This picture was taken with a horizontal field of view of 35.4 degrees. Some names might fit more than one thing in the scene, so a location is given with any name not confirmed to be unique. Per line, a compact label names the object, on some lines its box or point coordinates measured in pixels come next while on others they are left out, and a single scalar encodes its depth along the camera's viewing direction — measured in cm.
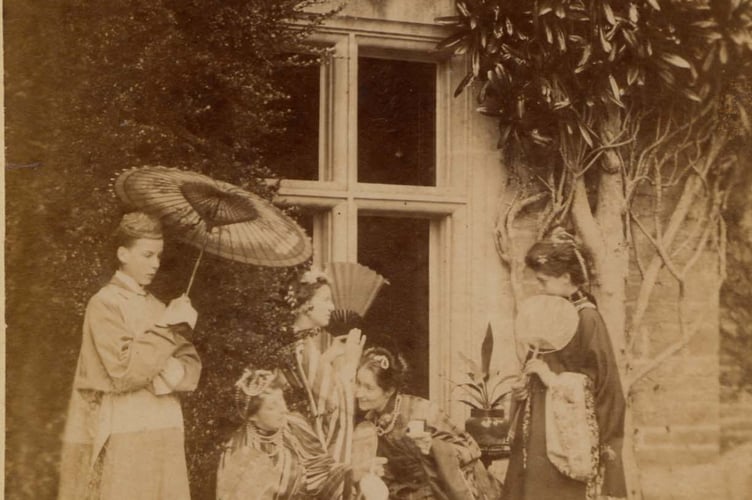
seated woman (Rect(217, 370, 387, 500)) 420
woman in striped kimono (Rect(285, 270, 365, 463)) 429
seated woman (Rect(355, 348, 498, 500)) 438
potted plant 452
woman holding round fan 455
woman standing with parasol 399
